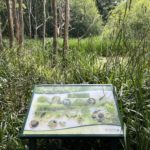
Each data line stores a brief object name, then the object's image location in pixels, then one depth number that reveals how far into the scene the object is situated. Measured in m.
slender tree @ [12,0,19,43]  3.81
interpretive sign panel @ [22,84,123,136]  1.10
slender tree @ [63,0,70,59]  3.22
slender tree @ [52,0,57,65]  3.19
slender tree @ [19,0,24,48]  3.73
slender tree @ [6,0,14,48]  3.53
